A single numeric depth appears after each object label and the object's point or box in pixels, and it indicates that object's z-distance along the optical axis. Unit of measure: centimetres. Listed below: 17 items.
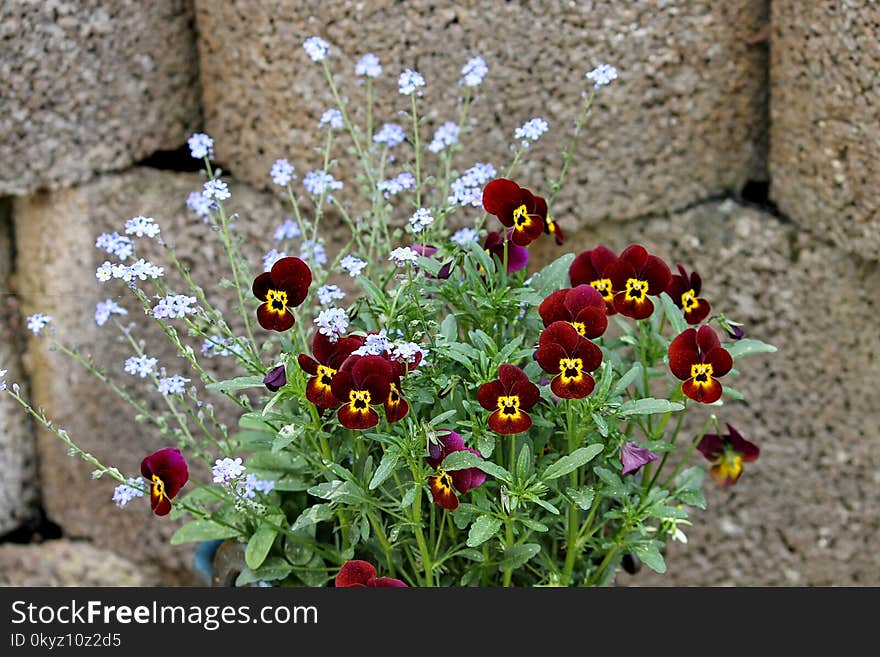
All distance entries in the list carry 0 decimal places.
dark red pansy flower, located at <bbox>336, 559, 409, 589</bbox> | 111
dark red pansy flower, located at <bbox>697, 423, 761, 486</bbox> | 121
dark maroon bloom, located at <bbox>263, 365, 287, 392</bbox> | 109
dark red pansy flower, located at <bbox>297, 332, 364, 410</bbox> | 108
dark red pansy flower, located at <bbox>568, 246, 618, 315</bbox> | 114
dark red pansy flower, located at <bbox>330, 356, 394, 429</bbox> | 105
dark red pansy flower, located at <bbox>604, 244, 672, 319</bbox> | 112
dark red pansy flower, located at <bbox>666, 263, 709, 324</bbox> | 115
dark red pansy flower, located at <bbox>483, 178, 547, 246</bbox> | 112
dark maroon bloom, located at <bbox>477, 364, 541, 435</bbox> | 107
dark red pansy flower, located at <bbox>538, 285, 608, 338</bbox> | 108
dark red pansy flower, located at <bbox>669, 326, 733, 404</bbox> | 110
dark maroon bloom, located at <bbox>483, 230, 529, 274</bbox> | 116
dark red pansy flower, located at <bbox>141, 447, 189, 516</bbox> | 111
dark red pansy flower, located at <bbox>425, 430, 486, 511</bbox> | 109
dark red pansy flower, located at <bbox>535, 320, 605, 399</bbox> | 107
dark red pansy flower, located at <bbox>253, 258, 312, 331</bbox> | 109
